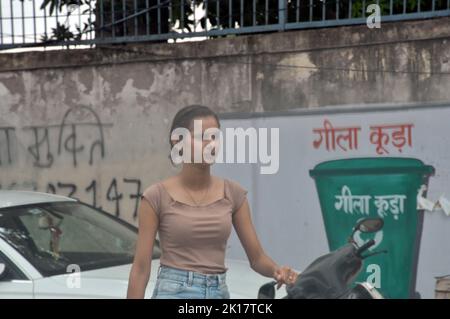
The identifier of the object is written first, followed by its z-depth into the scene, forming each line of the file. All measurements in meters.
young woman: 5.49
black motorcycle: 5.84
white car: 6.66
